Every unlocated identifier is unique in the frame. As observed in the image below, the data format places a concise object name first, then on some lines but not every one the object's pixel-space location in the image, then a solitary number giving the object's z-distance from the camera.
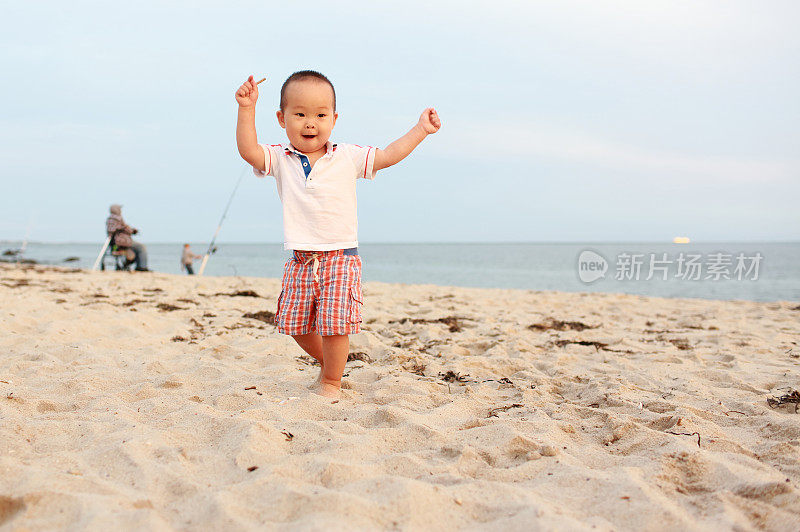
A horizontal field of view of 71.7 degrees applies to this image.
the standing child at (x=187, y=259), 13.35
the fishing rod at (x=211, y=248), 11.35
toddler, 2.62
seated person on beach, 10.86
